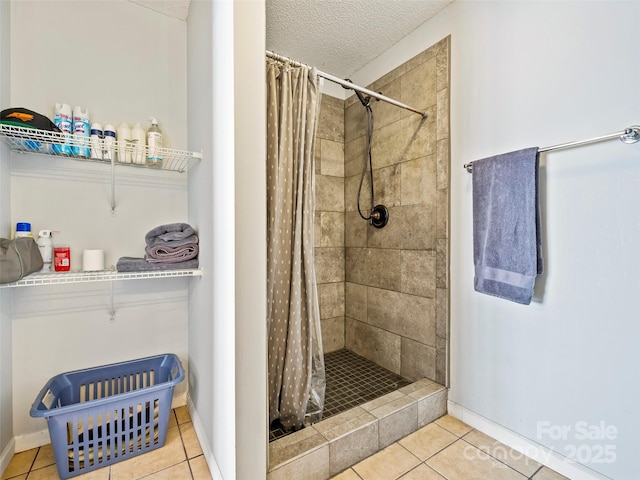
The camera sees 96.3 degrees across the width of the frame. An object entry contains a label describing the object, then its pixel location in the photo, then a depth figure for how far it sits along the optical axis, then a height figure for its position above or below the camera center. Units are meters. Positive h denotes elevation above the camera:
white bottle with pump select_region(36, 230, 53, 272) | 1.35 -0.05
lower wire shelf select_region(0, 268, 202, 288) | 1.16 -0.17
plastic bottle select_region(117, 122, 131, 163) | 1.50 +0.52
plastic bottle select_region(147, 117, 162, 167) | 1.50 +0.52
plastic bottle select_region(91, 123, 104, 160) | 1.39 +0.47
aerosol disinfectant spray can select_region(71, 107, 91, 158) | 1.42 +0.54
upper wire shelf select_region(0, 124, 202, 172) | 1.20 +0.44
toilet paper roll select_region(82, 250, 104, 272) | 1.41 -0.11
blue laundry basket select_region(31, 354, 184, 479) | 1.19 -0.81
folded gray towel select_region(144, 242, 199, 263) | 1.44 -0.08
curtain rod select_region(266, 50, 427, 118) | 1.38 +0.87
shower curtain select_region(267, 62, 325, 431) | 1.40 -0.06
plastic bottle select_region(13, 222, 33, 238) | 1.27 +0.04
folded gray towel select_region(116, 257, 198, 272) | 1.36 -0.14
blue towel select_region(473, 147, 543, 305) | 1.27 +0.06
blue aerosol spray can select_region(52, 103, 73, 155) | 1.38 +0.56
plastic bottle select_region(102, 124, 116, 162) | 1.40 +0.47
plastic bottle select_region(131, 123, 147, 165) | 1.56 +0.54
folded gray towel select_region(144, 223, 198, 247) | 1.48 +0.01
